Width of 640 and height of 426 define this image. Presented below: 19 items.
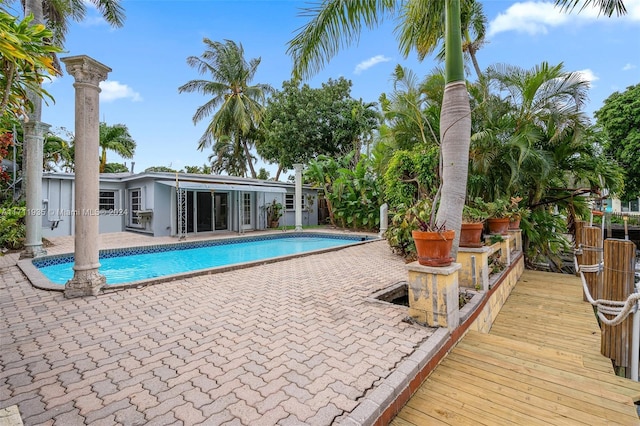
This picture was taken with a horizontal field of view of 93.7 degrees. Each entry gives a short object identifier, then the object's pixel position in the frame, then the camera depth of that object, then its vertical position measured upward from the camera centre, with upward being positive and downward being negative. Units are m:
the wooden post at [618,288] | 3.55 -1.07
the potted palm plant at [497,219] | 6.94 -0.22
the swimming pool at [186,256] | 8.44 -1.72
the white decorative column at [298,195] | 16.92 +0.82
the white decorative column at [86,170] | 4.92 +0.64
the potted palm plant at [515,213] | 7.68 -0.10
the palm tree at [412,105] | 8.38 +3.01
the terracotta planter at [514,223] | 8.03 -0.37
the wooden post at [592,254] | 5.71 -0.86
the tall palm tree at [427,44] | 4.17 +2.87
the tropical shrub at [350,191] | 16.09 +1.03
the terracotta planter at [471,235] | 5.12 -0.44
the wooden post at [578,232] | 7.86 -0.62
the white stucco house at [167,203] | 13.92 +0.32
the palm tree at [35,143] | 7.86 +1.74
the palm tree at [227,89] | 22.14 +9.07
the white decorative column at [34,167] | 7.82 +1.10
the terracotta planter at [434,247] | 3.58 -0.45
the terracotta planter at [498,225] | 6.94 -0.36
